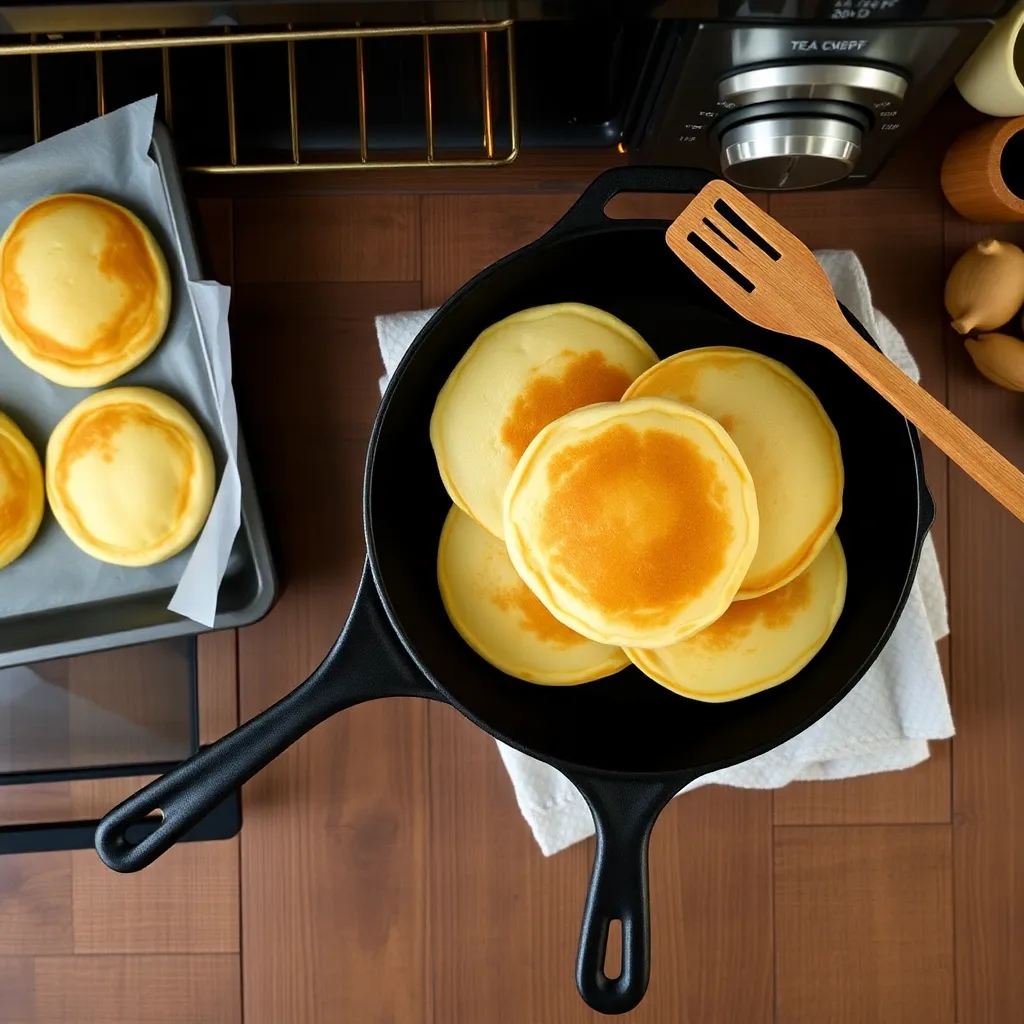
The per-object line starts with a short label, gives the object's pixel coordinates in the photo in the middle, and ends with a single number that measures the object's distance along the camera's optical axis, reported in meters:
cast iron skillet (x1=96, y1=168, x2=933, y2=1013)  0.42
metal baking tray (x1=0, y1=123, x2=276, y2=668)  0.59
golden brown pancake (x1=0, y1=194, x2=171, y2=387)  0.56
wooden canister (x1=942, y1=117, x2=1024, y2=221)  0.56
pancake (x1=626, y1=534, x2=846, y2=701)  0.46
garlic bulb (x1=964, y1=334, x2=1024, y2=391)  0.57
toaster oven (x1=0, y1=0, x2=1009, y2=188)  0.38
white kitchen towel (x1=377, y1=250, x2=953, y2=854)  0.59
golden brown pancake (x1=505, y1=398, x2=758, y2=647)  0.41
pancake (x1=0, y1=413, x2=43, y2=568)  0.57
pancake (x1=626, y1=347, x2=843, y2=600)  0.45
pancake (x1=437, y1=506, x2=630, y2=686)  0.47
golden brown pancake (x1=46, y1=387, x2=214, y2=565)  0.56
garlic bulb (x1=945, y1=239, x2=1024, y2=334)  0.56
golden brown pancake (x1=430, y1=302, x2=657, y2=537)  0.46
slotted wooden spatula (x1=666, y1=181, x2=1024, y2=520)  0.41
